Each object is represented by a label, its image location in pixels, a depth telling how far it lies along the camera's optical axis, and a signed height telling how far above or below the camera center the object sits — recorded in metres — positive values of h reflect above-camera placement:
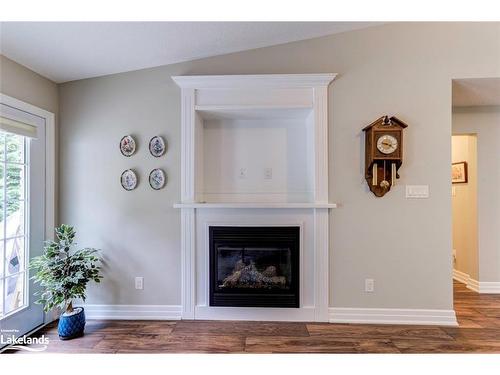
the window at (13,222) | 2.09 -0.27
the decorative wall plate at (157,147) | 2.52 +0.42
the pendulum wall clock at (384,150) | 2.32 +0.36
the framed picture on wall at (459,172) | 3.42 +0.22
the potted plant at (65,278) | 2.13 -0.74
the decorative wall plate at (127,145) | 2.53 +0.44
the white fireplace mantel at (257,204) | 2.44 -0.07
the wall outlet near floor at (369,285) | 2.43 -0.90
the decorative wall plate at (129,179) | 2.53 +0.11
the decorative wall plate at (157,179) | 2.51 +0.11
